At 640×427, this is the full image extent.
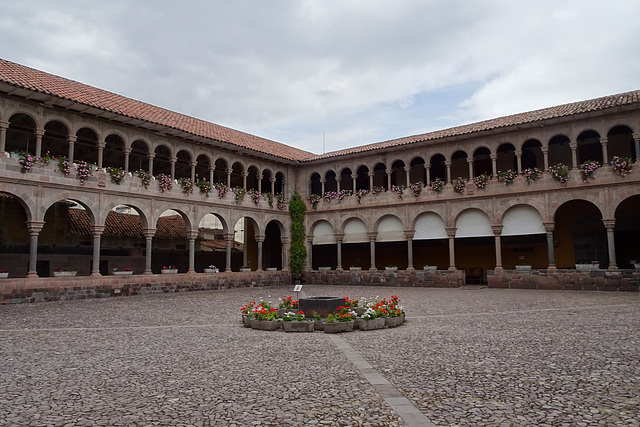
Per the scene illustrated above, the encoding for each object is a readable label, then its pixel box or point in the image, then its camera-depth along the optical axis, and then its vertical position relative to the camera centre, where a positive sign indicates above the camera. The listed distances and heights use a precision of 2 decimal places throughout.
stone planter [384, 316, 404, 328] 10.77 -1.50
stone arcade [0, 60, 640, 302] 19.31 +2.99
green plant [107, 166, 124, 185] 20.66 +3.81
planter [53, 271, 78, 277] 18.52 -0.52
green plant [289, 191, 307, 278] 29.05 +1.31
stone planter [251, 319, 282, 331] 10.39 -1.49
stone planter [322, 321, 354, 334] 9.99 -1.49
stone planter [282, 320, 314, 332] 10.12 -1.48
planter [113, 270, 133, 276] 20.67 -0.60
